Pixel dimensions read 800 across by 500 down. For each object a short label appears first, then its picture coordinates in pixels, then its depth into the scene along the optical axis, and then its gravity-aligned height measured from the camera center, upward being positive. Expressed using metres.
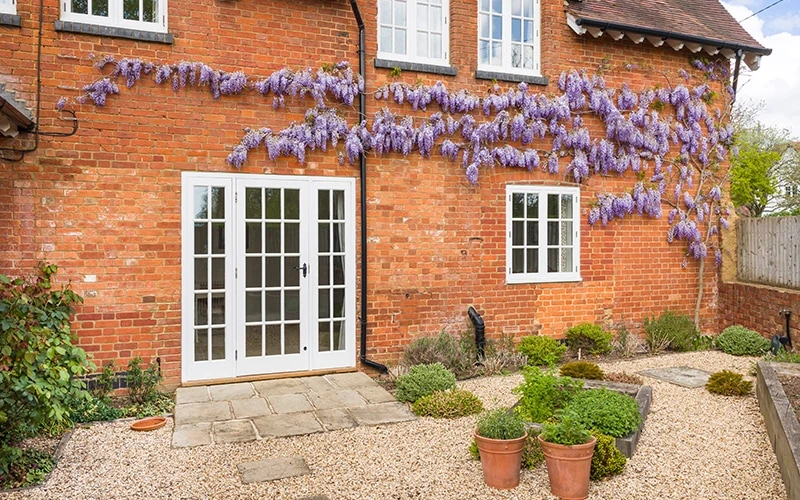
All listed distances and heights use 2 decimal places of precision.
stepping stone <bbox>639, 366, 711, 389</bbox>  6.96 -1.53
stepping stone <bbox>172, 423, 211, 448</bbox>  4.96 -1.59
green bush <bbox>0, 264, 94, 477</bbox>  3.96 -0.82
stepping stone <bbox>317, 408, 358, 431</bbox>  5.44 -1.58
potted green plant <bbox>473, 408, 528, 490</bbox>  4.03 -1.34
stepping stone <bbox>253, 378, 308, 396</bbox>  6.48 -1.52
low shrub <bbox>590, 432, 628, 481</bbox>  4.17 -1.47
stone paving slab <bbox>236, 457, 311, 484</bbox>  4.31 -1.62
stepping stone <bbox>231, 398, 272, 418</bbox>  5.73 -1.55
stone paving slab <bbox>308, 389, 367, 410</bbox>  6.05 -1.55
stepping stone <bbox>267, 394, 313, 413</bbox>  5.90 -1.55
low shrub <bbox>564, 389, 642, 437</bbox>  4.59 -1.27
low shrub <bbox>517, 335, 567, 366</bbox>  7.88 -1.33
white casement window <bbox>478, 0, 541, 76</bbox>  8.29 +2.98
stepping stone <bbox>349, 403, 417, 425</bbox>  5.60 -1.58
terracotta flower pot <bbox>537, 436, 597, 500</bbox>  3.83 -1.40
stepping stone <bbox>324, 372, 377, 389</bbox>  6.78 -1.52
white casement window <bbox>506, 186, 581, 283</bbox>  8.37 +0.21
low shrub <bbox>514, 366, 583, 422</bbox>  5.02 -1.23
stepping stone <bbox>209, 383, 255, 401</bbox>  6.26 -1.52
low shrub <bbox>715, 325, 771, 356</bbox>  8.54 -1.34
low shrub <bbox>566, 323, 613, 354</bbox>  8.44 -1.26
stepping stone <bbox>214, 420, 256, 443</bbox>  5.07 -1.58
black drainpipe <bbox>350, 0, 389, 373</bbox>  7.33 +0.81
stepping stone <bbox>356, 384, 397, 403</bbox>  6.26 -1.55
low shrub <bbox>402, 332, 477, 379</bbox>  7.29 -1.28
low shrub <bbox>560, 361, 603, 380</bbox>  6.67 -1.36
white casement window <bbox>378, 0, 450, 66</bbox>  7.73 +2.85
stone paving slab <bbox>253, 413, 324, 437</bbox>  5.25 -1.58
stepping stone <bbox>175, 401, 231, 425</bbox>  5.54 -1.55
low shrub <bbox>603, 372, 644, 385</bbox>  6.62 -1.43
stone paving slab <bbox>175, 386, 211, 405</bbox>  6.11 -1.52
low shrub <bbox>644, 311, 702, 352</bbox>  8.84 -1.25
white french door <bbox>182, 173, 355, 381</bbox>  6.74 -0.29
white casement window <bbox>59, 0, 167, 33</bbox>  6.32 +2.53
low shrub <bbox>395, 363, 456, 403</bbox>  6.20 -1.39
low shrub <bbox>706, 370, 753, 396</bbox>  6.38 -1.45
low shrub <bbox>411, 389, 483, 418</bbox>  5.75 -1.51
